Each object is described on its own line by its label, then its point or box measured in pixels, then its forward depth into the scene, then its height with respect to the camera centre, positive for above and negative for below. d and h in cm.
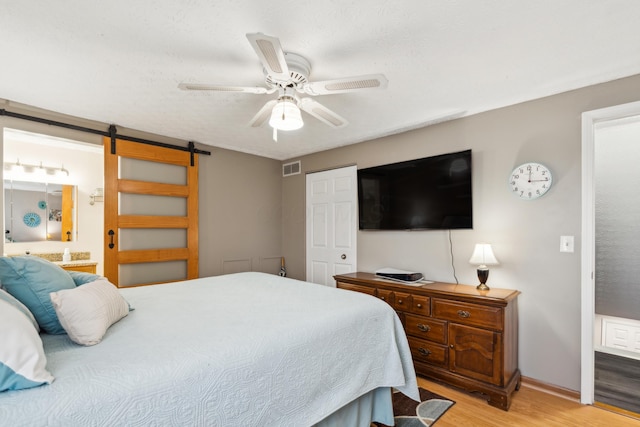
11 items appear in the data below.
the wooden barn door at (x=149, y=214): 339 -3
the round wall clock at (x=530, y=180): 259 +28
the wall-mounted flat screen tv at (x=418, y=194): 302 +20
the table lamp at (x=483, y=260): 270 -41
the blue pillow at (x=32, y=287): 136 -33
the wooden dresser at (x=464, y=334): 238 -102
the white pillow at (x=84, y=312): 127 -43
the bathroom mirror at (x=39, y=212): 397 -1
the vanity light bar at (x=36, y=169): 399 +57
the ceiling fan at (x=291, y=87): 167 +77
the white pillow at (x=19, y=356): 91 -44
